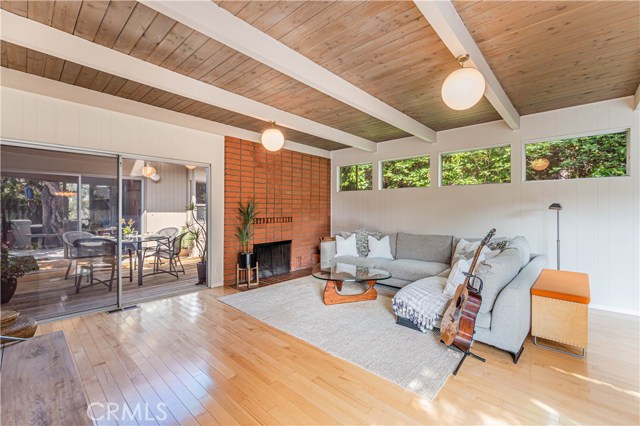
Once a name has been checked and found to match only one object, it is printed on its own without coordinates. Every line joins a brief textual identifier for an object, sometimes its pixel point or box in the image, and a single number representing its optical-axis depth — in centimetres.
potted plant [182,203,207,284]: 473
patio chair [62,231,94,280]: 335
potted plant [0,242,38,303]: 297
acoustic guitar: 235
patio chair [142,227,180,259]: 441
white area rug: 222
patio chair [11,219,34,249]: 302
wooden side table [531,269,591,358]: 234
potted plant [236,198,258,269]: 472
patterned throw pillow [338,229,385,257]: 512
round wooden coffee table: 357
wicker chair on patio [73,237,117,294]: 349
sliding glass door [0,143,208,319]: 304
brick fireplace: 484
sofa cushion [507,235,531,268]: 320
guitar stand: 221
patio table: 384
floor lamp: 353
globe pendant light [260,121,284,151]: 383
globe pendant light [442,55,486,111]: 217
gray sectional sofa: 239
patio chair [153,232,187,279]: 473
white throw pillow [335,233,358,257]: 511
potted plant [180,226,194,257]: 499
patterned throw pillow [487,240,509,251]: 364
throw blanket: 278
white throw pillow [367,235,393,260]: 495
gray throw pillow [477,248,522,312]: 249
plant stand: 466
